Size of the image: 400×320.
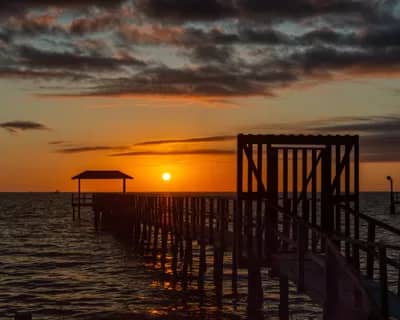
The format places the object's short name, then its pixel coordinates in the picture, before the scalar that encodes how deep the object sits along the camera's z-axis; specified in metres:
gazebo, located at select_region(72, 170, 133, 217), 69.81
